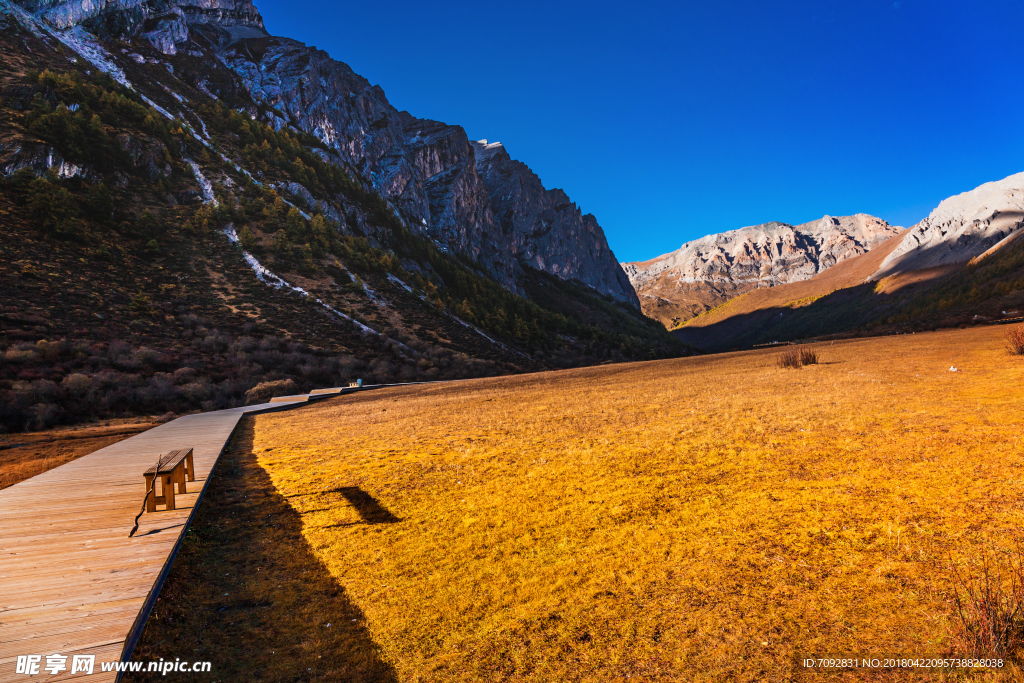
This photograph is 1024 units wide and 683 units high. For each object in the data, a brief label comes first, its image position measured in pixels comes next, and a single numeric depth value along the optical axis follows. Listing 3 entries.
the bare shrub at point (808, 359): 23.07
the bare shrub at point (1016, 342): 16.73
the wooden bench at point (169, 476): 6.35
